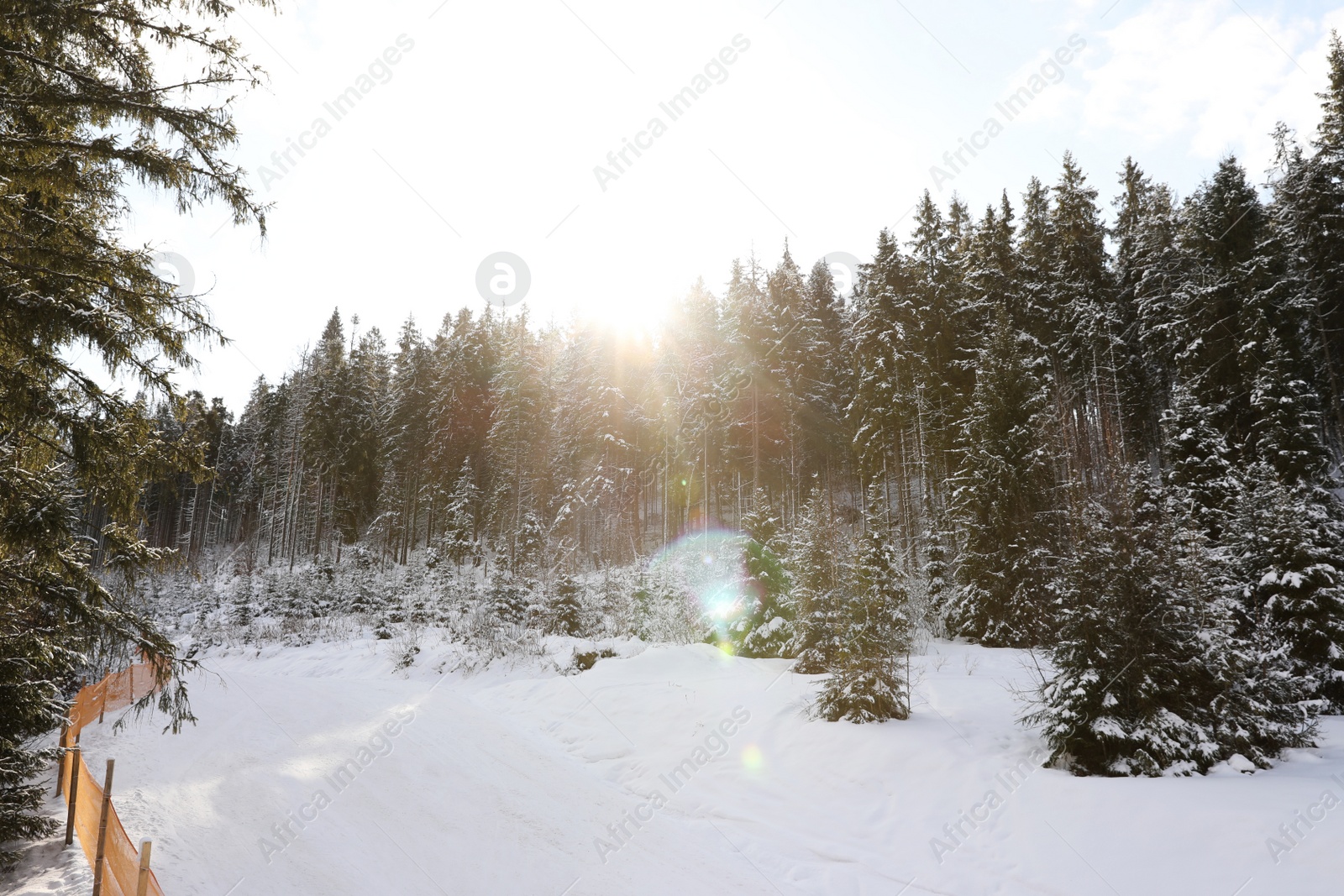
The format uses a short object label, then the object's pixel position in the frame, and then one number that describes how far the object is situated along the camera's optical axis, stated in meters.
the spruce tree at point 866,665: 10.66
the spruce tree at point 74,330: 6.09
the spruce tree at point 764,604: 16.98
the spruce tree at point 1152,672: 7.83
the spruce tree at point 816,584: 12.92
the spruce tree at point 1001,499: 19.36
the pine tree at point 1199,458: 22.77
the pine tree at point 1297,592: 11.25
